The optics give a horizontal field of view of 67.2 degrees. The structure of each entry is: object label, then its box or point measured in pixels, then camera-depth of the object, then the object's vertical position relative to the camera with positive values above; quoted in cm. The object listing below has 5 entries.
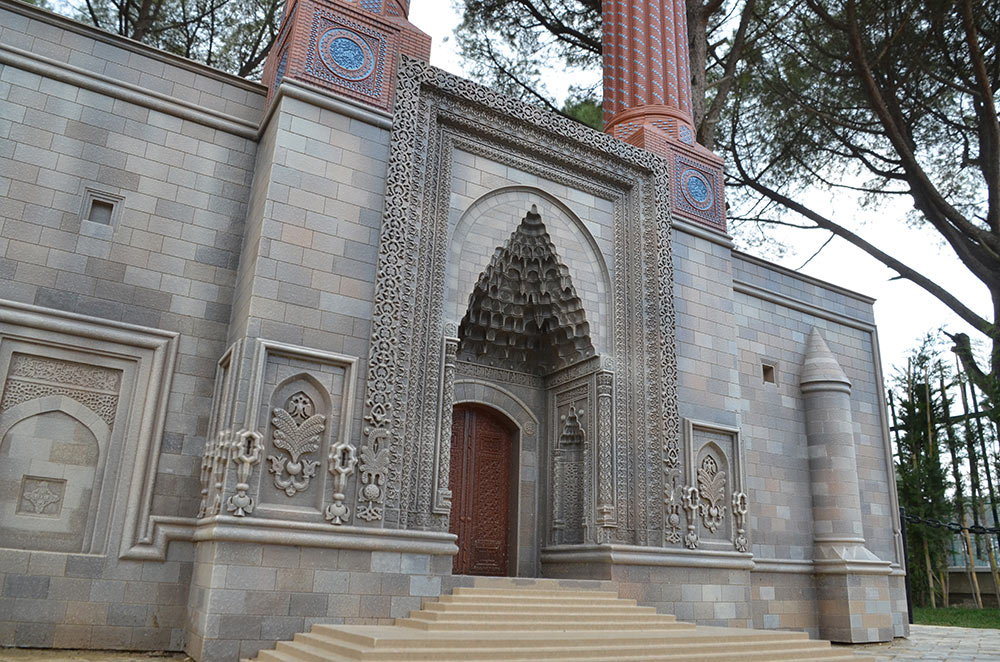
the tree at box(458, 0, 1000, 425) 1183 +775
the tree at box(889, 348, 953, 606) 1536 +190
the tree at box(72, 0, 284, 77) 1170 +794
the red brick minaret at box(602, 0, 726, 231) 940 +589
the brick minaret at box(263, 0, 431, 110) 688 +453
